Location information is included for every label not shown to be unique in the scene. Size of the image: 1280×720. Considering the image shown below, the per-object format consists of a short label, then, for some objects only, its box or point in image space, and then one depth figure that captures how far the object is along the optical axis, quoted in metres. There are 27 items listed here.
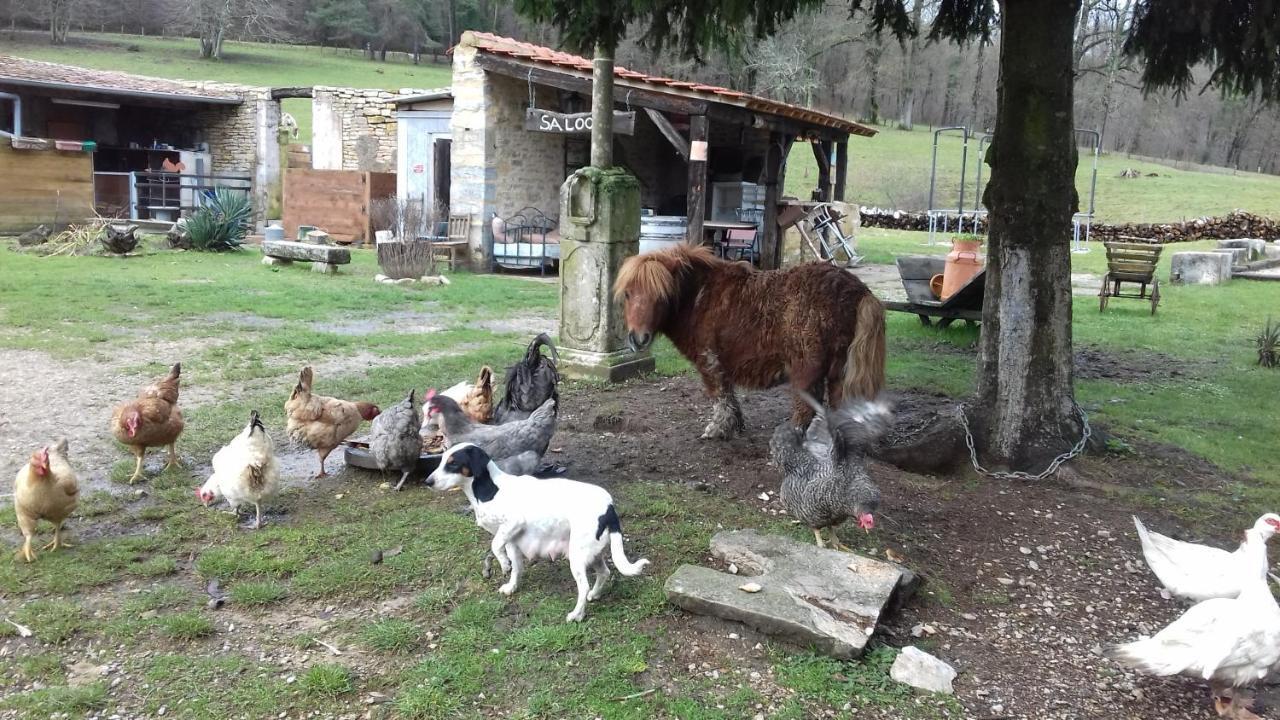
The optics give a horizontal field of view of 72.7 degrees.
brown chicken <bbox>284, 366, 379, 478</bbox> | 5.53
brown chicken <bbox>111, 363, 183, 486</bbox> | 5.17
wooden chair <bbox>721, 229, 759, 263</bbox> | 17.96
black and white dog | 3.74
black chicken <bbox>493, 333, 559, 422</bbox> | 5.73
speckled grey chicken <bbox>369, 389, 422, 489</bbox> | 5.28
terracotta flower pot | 11.10
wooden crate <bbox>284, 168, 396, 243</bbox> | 20.94
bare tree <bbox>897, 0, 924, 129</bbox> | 37.96
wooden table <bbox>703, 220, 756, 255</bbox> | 17.23
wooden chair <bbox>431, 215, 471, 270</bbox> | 17.28
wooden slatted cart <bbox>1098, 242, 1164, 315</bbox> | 13.62
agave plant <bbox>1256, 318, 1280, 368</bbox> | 9.59
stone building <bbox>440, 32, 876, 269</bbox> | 15.62
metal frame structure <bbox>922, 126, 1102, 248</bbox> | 23.75
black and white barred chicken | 4.20
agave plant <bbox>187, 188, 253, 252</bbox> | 18.23
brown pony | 5.63
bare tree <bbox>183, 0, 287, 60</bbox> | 51.38
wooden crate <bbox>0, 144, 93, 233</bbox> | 19.61
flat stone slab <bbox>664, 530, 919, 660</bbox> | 3.58
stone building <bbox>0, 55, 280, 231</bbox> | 20.05
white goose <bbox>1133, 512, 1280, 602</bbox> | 3.46
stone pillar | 8.08
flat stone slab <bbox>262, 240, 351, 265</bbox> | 15.95
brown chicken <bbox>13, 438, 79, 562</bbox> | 4.21
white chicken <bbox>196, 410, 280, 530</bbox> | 4.65
